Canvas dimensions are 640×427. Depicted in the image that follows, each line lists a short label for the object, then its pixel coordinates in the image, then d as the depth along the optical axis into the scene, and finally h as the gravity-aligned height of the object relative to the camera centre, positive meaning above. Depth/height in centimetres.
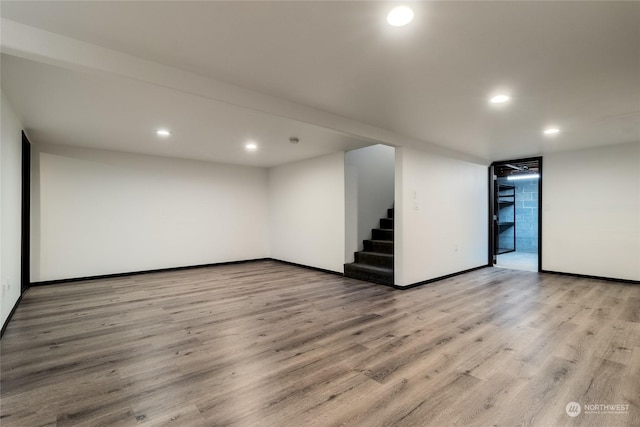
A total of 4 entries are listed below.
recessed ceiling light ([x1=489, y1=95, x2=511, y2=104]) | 291 +110
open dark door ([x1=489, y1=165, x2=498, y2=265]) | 643 -16
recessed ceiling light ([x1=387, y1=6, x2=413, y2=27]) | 169 +112
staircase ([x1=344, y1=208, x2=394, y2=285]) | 489 -87
